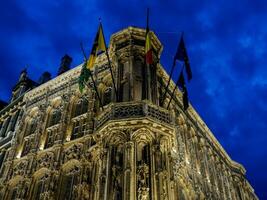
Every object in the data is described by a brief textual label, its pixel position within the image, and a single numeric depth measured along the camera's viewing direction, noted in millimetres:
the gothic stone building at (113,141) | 18547
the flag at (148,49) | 21875
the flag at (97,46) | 22500
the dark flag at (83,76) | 22697
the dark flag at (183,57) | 22797
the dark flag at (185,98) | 23891
